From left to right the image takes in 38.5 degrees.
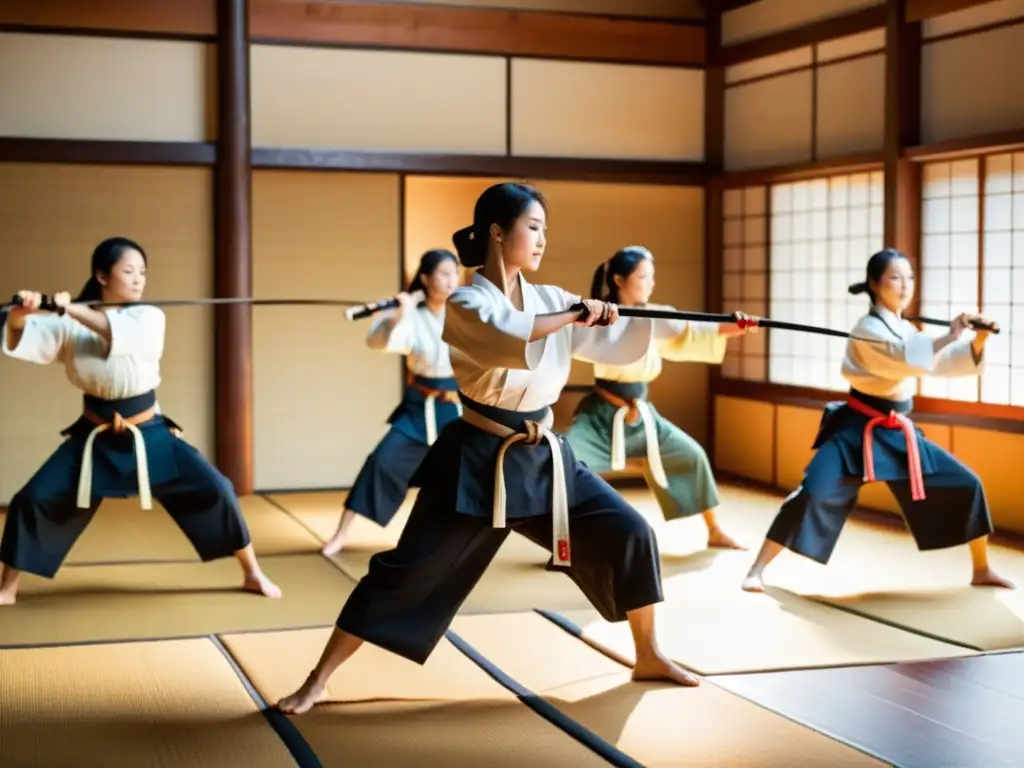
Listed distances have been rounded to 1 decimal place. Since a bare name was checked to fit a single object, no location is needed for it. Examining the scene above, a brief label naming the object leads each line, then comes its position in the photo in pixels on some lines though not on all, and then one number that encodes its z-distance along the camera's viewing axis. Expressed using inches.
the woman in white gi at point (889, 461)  186.9
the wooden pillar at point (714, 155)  306.7
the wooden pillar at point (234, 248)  274.4
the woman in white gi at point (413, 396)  217.6
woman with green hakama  214.1
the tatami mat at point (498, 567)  182.4
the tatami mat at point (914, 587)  167.8
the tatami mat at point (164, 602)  167.6
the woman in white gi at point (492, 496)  133.7
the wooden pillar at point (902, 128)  249.6
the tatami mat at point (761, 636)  152.5
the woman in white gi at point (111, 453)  179.9
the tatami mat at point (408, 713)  121.0
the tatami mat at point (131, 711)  120.7
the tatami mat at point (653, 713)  120.3
